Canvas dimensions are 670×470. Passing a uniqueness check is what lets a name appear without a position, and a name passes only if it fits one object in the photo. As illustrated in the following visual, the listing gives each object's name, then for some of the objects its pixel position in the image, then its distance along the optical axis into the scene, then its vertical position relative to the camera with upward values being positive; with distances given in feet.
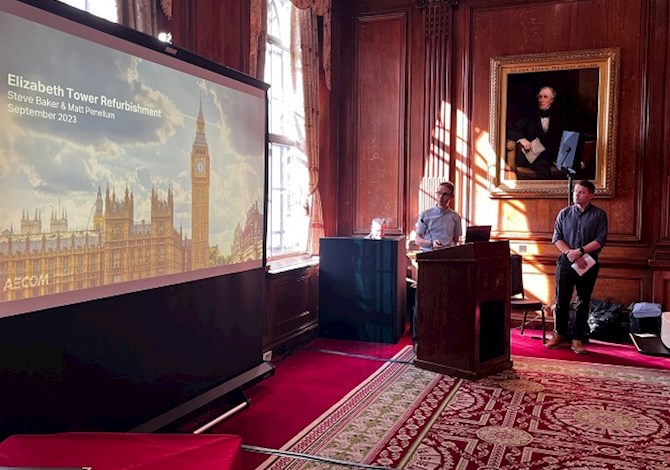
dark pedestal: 19.67 -2.41
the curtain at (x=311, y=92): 20.83 +3.96
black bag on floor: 20.16 -3.45
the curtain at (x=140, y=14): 12.28 +3.84
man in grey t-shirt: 20.24 -0.44
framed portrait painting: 21.26 +3.18
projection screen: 8.55 +0.71
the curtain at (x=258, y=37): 17.30 +4.80
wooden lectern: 15.15 -2.39
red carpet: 12.09 -4.11
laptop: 17.37 -0.58
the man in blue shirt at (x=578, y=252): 18.35 -1.10
